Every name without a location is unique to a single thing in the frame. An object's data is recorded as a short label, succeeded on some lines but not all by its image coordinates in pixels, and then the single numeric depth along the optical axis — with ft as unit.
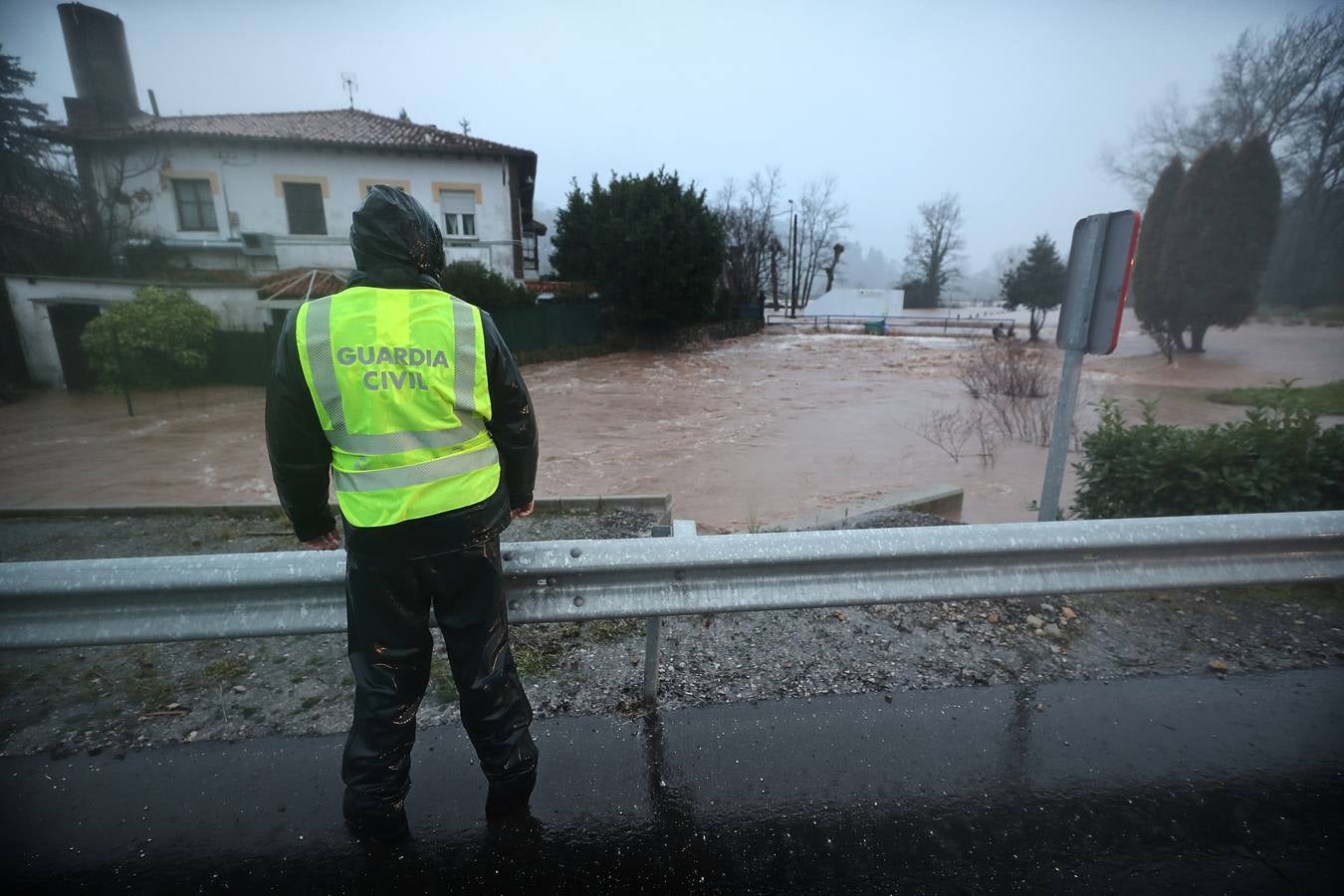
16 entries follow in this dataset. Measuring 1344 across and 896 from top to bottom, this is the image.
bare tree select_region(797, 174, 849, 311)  212.02
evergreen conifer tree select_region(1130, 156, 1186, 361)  70.38
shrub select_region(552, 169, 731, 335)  79.30
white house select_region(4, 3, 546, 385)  53.83
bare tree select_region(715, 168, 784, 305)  127.37
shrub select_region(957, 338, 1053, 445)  35.17
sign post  11.73
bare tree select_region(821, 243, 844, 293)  199.11
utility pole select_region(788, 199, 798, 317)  173.91
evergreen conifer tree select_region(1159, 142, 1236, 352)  65.77
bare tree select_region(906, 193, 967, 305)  215.10
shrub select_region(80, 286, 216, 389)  44.06
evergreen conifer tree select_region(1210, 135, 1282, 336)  63.93
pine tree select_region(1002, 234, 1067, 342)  103.24
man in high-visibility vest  5.98
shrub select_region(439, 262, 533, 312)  65.87
